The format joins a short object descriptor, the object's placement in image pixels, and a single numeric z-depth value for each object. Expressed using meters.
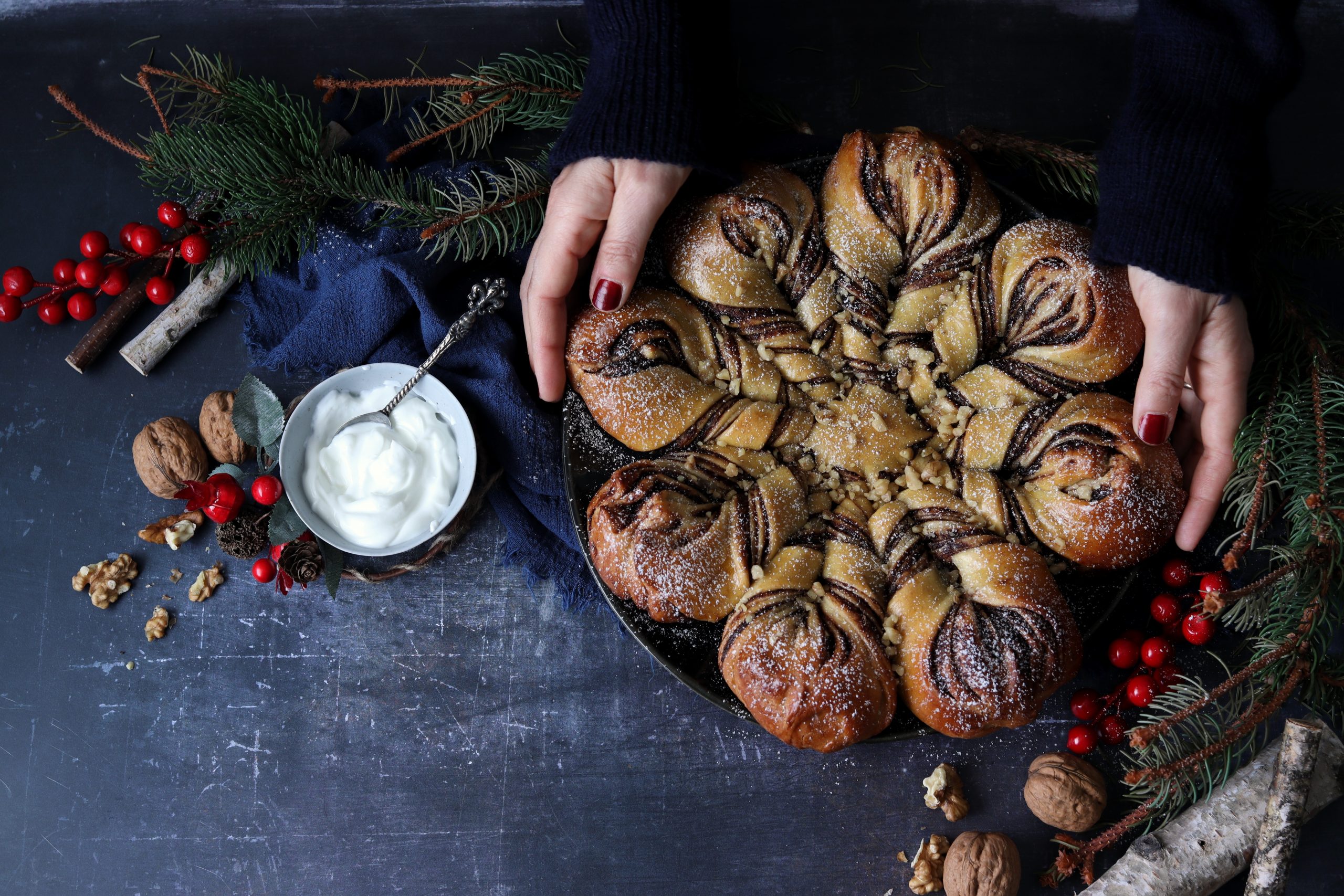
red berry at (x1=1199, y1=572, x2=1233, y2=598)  0.97
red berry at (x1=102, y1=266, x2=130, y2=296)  1.02
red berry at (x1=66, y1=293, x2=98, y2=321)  1.02
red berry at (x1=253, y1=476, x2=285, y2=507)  0.98
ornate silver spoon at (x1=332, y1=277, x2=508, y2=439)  0.98
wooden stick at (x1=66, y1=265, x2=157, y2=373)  1.03
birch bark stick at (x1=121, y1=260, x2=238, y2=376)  1.03
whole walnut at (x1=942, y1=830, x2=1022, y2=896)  0.98
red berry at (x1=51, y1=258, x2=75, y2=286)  1.03
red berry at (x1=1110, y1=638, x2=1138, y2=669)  0.99
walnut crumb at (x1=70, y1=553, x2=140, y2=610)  1.02
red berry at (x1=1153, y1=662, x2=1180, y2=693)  0.98
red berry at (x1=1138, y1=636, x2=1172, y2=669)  0.98
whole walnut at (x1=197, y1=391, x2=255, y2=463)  1.02
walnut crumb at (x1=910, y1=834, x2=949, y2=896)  1.00
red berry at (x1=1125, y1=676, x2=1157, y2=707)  0.98
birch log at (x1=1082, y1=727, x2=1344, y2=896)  0.96
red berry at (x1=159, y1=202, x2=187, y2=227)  1.00
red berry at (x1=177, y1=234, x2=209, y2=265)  0.99
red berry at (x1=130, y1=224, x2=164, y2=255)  1.00
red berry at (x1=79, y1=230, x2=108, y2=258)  1.02
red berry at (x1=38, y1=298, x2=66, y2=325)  1.03
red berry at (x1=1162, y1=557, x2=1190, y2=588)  0.98
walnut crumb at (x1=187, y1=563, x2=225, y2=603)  1.03
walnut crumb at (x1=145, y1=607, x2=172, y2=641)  1.02
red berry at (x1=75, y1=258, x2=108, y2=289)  1.02
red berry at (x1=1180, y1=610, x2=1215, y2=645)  0.96
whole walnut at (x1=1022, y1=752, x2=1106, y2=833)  0.98
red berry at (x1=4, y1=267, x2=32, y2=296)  1.02
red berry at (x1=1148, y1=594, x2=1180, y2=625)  0.98
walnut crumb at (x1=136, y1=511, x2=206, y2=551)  1.03
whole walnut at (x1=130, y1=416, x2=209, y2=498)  1.01
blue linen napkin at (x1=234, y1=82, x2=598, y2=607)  1.00
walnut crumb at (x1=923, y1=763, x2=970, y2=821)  1.00
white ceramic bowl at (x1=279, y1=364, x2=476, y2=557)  0.98
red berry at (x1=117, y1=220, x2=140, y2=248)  1.01
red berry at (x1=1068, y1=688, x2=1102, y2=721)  1.00
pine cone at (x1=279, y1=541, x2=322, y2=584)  0.99
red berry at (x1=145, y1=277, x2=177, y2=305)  1.02
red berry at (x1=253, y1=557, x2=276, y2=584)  1.01
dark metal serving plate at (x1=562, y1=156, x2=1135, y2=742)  0.94
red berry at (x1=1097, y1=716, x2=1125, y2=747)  1.00
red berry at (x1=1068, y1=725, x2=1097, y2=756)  0.99
